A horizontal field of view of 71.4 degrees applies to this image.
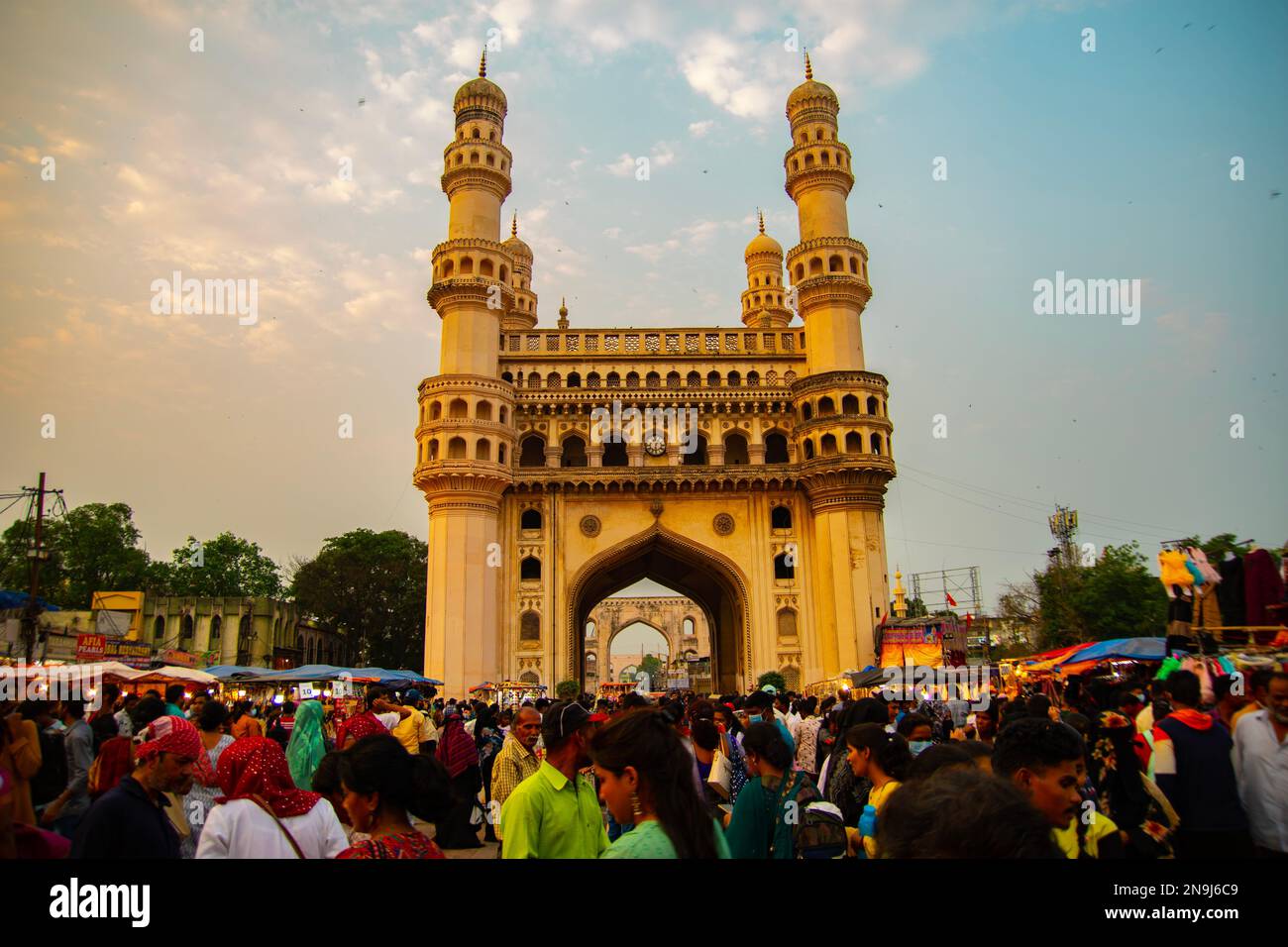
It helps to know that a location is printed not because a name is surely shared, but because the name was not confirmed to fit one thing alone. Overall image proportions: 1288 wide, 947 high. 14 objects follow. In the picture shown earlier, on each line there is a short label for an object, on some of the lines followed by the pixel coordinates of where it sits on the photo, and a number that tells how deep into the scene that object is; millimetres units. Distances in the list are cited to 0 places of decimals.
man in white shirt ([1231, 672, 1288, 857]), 5707
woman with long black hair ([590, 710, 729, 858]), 2896
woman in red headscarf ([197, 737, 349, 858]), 3822
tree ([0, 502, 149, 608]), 55062
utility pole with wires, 24828
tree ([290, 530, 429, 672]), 55625
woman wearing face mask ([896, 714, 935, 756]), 7121
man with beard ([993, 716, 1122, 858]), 3744
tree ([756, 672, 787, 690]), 34062
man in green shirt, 4074
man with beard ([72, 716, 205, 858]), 4047
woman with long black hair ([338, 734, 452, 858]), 3336
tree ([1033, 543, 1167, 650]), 39500
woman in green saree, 4668
